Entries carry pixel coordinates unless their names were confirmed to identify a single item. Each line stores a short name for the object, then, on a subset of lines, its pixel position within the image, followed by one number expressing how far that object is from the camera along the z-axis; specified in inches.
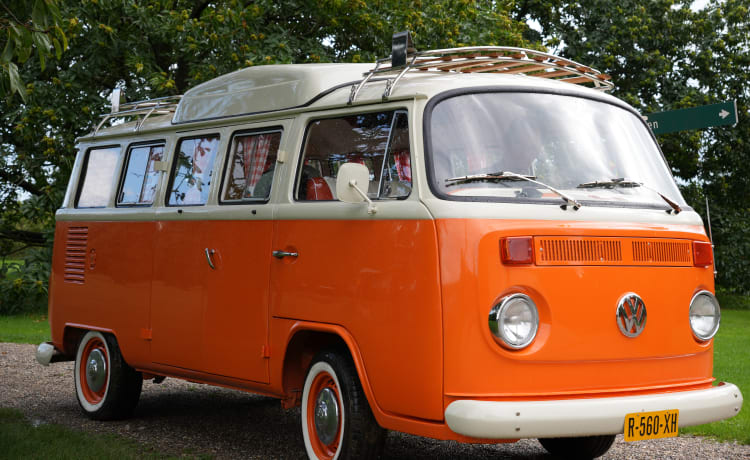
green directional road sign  325.7
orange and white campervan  191.0
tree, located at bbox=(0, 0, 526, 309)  606.2
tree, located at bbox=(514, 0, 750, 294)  961.5
